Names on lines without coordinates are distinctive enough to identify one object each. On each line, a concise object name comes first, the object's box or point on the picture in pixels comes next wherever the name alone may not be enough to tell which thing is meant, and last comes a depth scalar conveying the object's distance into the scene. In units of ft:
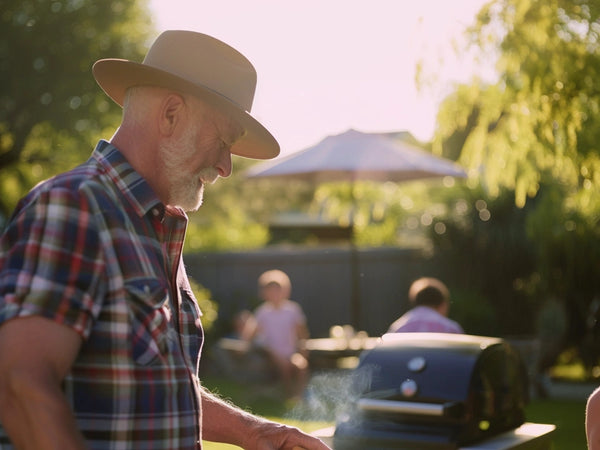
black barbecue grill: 13.60
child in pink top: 32.27
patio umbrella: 33.99
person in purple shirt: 20.36
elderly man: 5.18
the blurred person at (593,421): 8.16
